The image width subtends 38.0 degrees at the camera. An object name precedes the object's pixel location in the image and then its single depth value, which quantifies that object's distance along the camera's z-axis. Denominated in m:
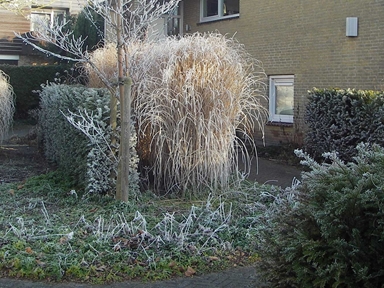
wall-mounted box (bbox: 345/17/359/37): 12.57
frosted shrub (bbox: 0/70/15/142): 12.23
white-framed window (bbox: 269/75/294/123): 14.70
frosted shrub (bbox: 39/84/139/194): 7.47
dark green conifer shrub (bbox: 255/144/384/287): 3.38
